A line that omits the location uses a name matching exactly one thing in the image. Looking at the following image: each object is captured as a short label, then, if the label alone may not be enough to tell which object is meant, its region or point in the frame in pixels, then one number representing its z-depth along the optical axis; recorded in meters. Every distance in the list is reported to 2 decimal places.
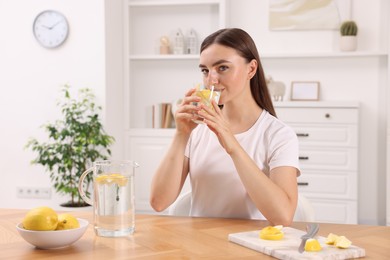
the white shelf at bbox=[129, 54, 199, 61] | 4.90
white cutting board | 1.27
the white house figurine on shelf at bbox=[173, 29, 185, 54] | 4.99
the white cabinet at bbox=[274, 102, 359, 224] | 4.45
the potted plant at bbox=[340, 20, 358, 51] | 4.66
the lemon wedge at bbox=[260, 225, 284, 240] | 1.41
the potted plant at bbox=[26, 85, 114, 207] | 4.41
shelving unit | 4.96
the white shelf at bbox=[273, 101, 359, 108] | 4.43
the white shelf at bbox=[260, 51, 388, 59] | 4.66
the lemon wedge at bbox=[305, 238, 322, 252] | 1.30
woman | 1.96
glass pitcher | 1.47
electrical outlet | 4.80
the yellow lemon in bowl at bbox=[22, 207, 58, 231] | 1.38
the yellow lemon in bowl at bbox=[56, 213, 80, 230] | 1.42
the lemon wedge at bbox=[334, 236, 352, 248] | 1.32
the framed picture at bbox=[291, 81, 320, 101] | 4.90
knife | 1.30
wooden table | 1.33
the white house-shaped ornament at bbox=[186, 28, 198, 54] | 5.00
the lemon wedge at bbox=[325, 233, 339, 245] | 1.35
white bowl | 1.36
